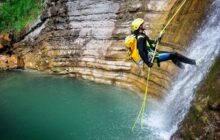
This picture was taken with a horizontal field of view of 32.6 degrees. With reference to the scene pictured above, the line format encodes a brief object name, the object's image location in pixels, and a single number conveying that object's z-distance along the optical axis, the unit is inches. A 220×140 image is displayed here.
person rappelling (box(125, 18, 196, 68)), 407.8
